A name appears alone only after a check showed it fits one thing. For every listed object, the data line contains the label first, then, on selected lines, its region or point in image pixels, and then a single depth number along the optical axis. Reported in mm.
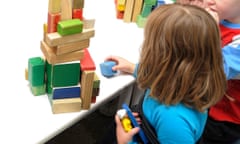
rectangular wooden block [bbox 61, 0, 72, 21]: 697
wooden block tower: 708
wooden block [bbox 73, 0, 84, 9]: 710
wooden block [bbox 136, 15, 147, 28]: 1136
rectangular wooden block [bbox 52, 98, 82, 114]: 780
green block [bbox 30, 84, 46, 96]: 812
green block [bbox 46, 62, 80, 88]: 757
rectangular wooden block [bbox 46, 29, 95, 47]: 703
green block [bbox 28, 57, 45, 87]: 792
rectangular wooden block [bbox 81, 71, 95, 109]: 766
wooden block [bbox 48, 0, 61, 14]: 694
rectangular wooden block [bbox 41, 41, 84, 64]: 730
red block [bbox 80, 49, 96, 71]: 766
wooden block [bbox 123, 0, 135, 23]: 1123
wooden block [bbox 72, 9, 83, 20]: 725
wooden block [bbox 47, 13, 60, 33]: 705
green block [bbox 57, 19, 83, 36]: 696
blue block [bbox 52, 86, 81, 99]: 779
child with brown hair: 636
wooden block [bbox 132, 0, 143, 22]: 1121
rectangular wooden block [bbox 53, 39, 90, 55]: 721
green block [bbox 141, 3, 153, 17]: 1119
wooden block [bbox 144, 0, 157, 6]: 1108
